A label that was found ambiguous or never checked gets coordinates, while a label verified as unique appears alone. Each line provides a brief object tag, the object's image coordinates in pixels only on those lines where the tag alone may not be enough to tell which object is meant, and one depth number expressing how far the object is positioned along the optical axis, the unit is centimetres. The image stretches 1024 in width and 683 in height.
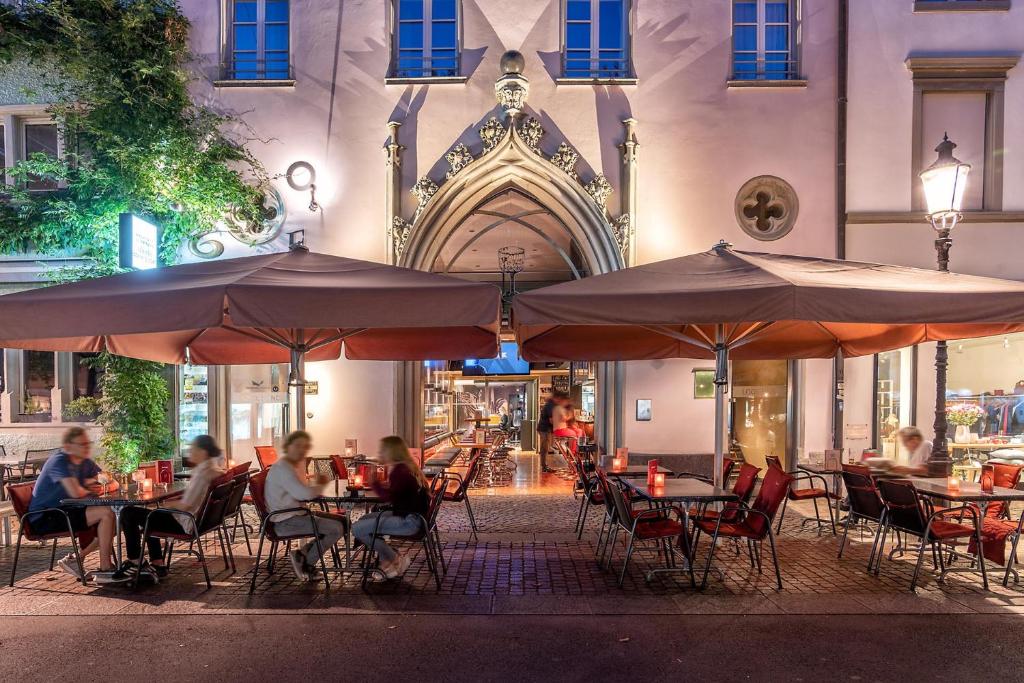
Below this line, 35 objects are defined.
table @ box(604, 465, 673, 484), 767
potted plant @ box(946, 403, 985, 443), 1099
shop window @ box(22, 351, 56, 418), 1211
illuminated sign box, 958
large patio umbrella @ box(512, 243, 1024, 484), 514
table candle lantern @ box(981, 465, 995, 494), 652
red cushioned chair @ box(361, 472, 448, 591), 613
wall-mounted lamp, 1141
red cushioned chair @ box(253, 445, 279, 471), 927
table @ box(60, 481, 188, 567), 601
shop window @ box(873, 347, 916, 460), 1133
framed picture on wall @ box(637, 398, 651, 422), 1160
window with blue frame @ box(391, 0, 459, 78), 1170
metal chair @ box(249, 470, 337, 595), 602
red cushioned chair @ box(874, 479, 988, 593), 612
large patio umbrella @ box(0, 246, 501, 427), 503
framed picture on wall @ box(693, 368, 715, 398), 1158
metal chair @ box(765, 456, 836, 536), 828
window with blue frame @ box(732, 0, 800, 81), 1166
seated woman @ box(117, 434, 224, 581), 605
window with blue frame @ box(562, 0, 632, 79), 1171
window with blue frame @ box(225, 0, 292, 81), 1170
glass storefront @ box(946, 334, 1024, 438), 1138
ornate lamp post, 795
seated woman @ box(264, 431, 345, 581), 604
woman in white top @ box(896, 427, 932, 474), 815
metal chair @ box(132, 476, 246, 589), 606
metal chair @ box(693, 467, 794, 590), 615
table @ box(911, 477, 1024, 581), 621
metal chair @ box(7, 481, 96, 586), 614
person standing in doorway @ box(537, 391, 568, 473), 1596
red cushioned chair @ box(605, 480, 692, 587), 609
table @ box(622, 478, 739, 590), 602
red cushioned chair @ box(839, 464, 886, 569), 668
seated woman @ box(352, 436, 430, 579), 601
